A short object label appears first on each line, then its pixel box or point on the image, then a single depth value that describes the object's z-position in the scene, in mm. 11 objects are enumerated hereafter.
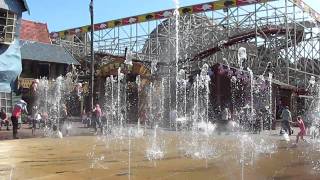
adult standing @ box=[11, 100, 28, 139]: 14881
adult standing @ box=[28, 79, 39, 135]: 25097
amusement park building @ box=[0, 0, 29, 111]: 20429
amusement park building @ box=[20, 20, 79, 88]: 26332
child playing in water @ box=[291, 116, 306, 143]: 14149
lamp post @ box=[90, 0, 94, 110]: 19453
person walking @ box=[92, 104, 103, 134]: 18108
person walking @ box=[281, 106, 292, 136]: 16760
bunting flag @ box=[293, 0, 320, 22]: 30076
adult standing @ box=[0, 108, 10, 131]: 19131
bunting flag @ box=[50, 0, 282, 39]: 30426
